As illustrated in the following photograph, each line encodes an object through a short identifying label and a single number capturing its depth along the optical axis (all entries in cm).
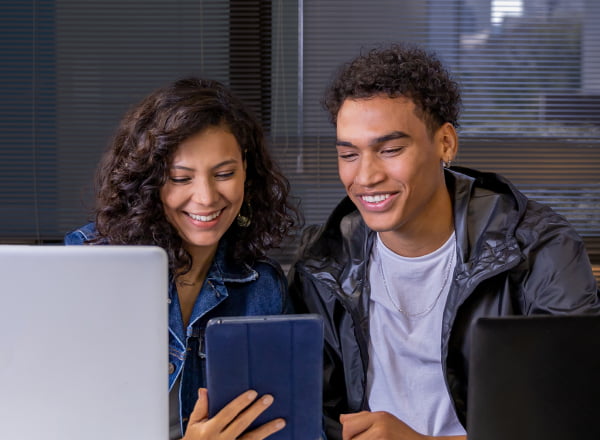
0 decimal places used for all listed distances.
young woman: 215
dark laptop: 171
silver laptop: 171
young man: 213
